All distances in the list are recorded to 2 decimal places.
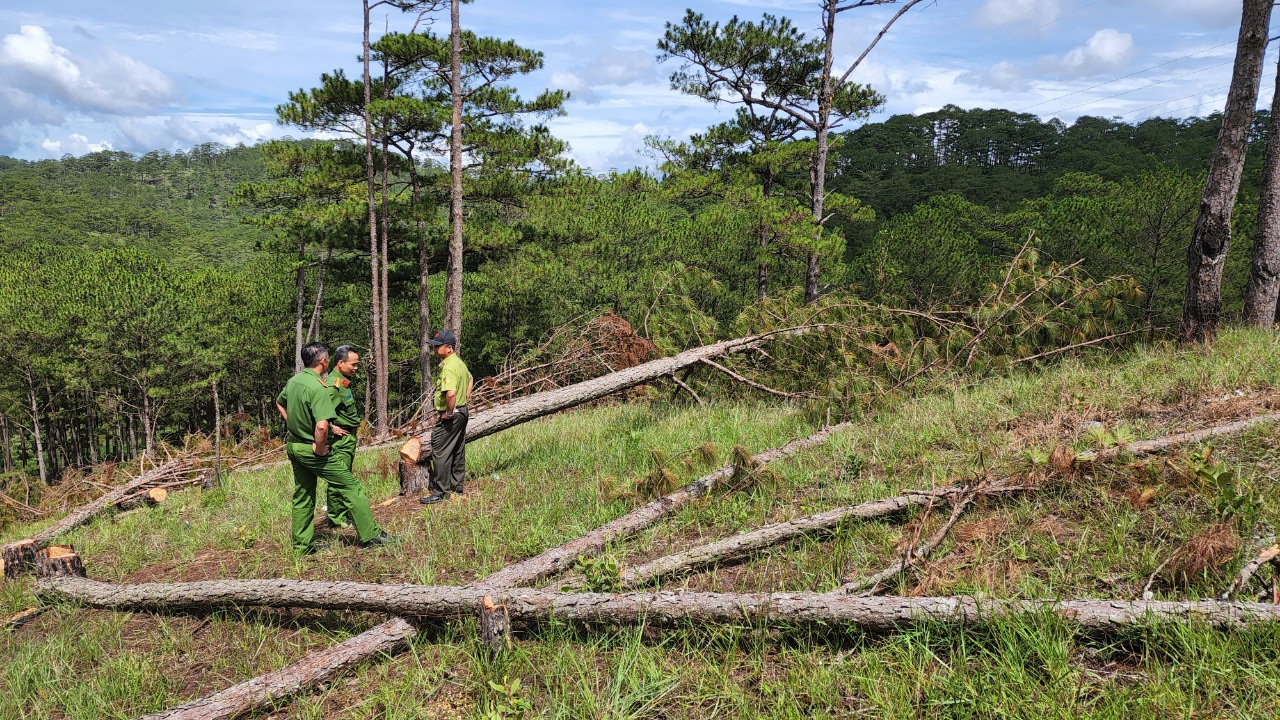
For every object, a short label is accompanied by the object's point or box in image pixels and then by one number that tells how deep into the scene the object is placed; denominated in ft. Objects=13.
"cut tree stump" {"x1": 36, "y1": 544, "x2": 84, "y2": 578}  14.15
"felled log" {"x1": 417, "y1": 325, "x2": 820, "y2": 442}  20.44
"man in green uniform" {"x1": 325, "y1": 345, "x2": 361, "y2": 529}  15.81
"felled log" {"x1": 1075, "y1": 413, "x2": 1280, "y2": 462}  11.37
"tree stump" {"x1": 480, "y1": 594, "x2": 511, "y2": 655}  9.44
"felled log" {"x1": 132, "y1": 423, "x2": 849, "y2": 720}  8.71
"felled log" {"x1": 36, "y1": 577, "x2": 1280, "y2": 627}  7.44
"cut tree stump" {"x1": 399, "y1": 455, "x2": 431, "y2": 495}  20.21
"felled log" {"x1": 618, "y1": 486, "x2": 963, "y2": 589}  10.94
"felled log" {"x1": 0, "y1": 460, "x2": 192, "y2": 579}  16.40
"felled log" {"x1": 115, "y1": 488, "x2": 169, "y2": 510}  28.04
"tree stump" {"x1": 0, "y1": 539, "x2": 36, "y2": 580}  16.21
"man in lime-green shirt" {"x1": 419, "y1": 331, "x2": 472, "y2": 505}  18.47
